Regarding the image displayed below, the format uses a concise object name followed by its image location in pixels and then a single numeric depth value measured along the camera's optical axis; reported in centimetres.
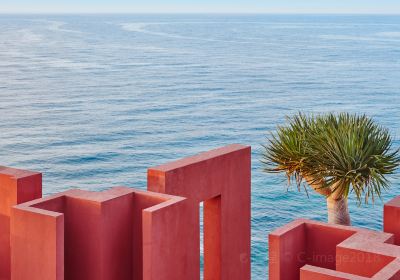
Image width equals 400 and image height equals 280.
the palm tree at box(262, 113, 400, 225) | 1137
